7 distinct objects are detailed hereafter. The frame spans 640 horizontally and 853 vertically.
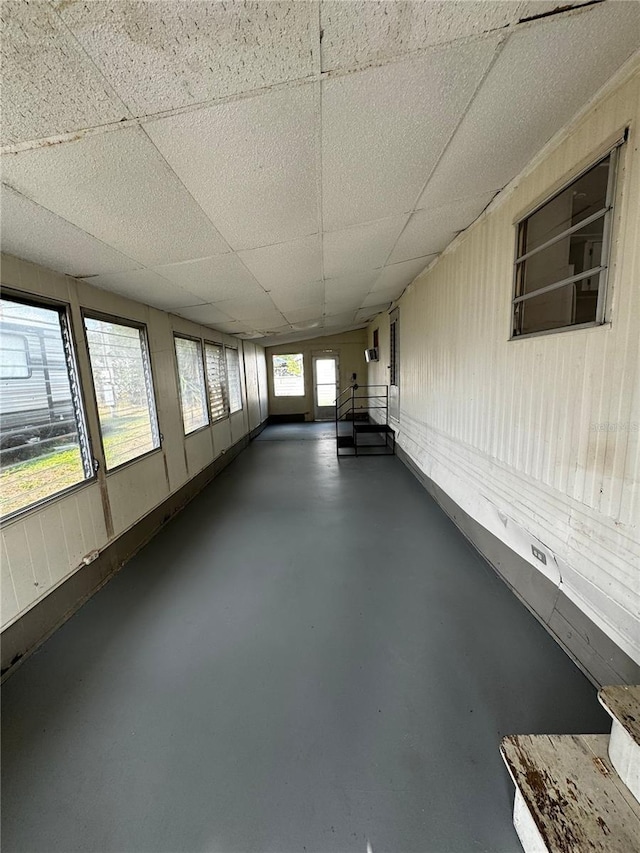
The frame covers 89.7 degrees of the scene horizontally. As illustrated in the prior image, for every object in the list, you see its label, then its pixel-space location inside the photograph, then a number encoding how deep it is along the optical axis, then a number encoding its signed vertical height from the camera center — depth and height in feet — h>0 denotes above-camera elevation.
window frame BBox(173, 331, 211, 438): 13.17 +0.84
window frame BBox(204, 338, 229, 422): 16.24 -0.07
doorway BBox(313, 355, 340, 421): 31.19 -0.93
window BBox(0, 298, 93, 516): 5.91 -0.43
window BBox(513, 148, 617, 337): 5.87 +2.11
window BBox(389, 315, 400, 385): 19.06 +0.97
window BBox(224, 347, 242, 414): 20.30 +0.04
